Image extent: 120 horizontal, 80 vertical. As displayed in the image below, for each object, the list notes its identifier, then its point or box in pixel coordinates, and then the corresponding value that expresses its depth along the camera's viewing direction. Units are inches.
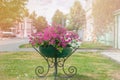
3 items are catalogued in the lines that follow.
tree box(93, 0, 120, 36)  419.9
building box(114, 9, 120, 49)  373.3
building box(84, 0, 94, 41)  460.2
